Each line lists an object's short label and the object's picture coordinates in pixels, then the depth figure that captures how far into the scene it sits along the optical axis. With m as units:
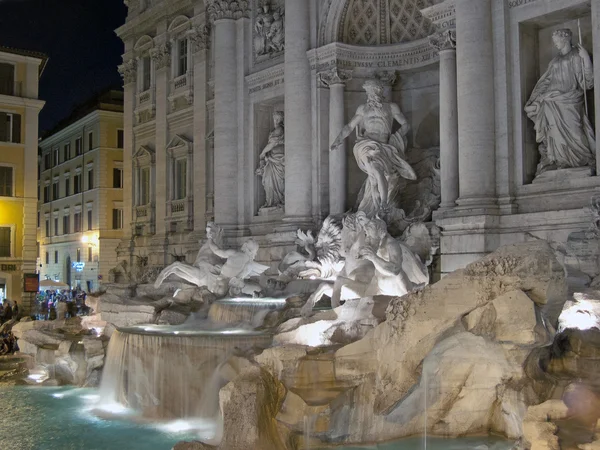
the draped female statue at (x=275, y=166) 20.39
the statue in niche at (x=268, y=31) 20.59
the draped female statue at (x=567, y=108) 13.24
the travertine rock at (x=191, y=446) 8.77
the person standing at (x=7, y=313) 23.80
